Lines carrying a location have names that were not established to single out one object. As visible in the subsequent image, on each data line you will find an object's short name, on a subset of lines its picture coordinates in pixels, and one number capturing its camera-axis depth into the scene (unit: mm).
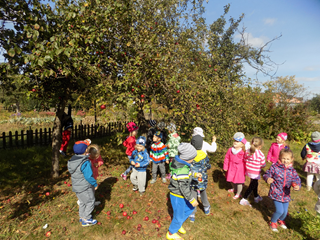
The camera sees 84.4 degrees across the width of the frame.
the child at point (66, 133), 7340
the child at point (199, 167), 3865
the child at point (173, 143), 5578
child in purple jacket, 3559
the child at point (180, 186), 3135
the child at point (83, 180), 3547
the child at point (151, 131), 5623
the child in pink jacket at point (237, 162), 4562
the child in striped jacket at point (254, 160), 4480
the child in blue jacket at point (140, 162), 4671
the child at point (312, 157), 5336
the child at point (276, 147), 5293
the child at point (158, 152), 5255
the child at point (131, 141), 5500
